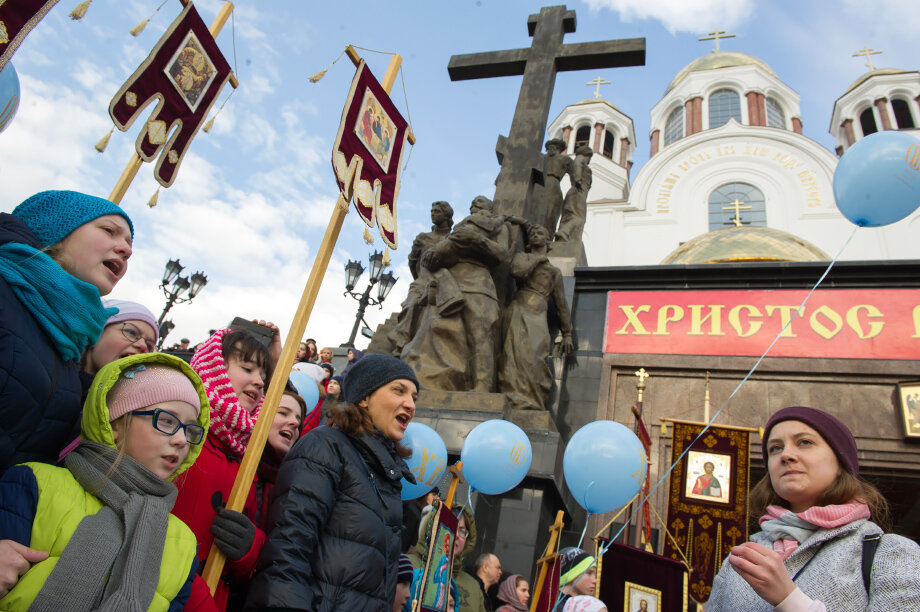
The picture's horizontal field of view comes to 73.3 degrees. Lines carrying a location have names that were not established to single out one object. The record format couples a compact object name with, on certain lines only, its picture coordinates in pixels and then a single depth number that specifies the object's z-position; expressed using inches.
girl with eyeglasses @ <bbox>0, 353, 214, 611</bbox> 58.7
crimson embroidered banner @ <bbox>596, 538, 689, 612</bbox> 156.1
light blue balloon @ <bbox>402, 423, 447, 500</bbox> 152.3
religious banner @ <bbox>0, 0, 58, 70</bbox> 91.5
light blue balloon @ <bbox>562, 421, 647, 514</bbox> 171.3
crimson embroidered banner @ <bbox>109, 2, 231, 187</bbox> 139.1
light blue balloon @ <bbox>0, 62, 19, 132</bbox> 101.5
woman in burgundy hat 65.4
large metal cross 361.1
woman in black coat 80.2
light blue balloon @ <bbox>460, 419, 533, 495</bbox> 176.4
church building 298.4
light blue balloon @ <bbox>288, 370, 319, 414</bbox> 156.3
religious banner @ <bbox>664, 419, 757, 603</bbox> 203.0
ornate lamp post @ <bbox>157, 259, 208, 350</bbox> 531.8
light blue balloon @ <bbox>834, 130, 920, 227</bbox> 163.5
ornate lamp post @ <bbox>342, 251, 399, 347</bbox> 451.2
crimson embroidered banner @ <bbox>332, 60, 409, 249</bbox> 131.0
